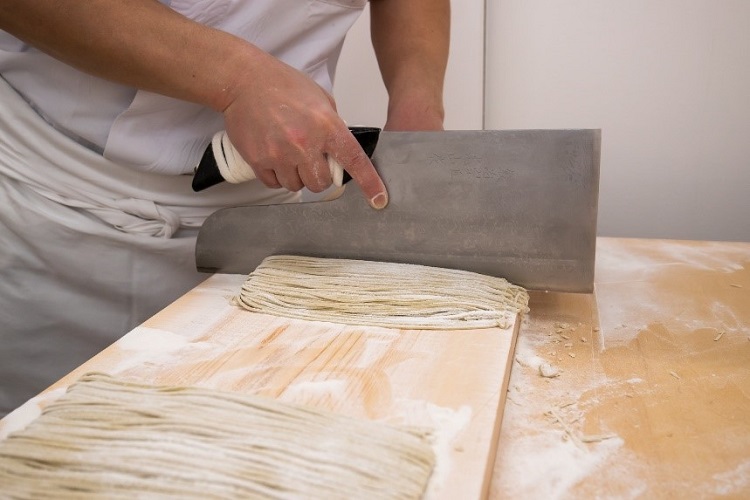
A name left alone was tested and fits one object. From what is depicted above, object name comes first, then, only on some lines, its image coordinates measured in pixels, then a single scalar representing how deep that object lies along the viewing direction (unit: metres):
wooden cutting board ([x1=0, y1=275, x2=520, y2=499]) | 0.73
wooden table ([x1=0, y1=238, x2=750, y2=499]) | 0.70
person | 1.02
